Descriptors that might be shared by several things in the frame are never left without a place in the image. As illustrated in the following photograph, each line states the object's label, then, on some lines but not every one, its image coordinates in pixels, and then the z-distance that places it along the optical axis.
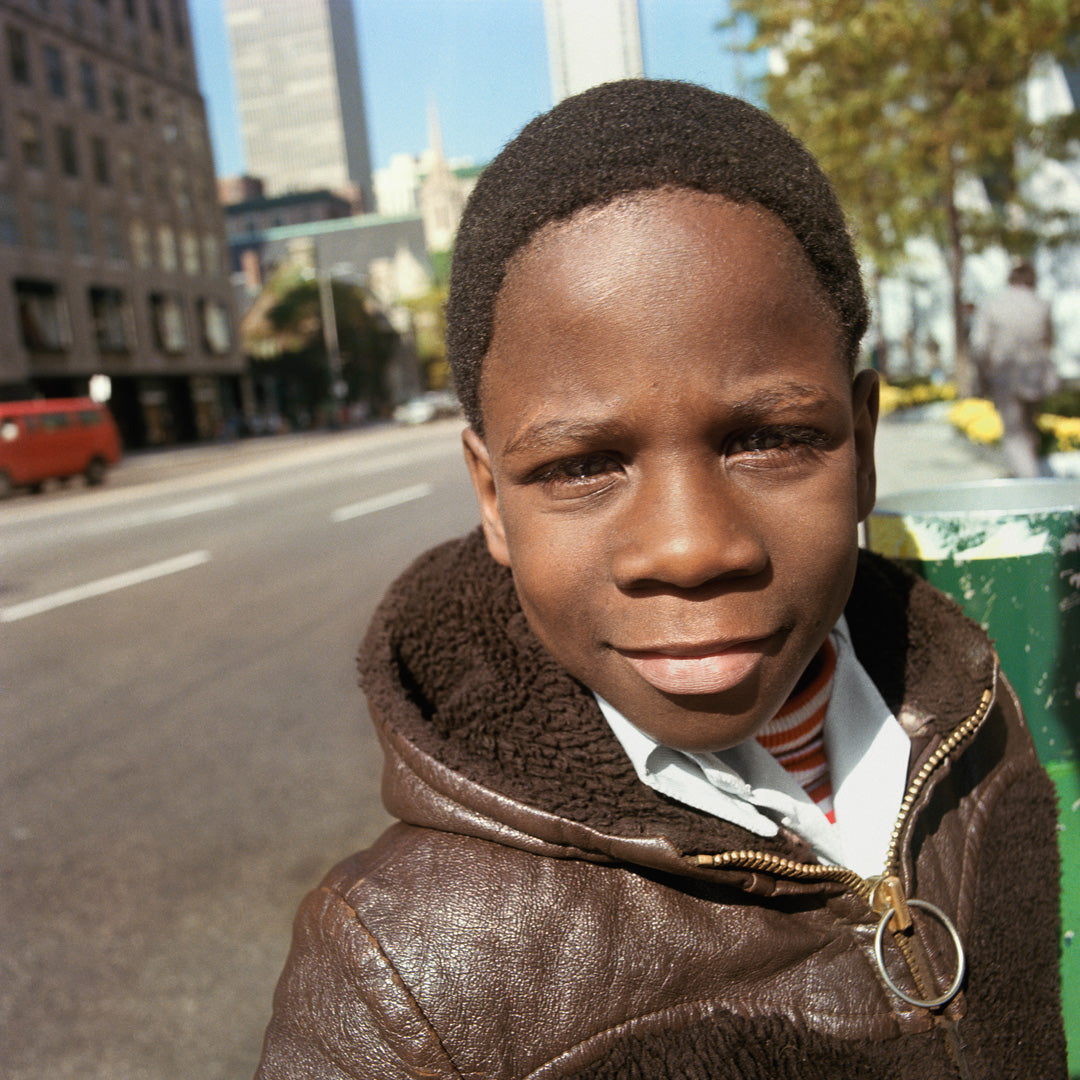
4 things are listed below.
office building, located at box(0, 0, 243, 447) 34.22
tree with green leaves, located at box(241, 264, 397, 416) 53.66
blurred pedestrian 8.41
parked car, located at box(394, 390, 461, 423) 48.66
